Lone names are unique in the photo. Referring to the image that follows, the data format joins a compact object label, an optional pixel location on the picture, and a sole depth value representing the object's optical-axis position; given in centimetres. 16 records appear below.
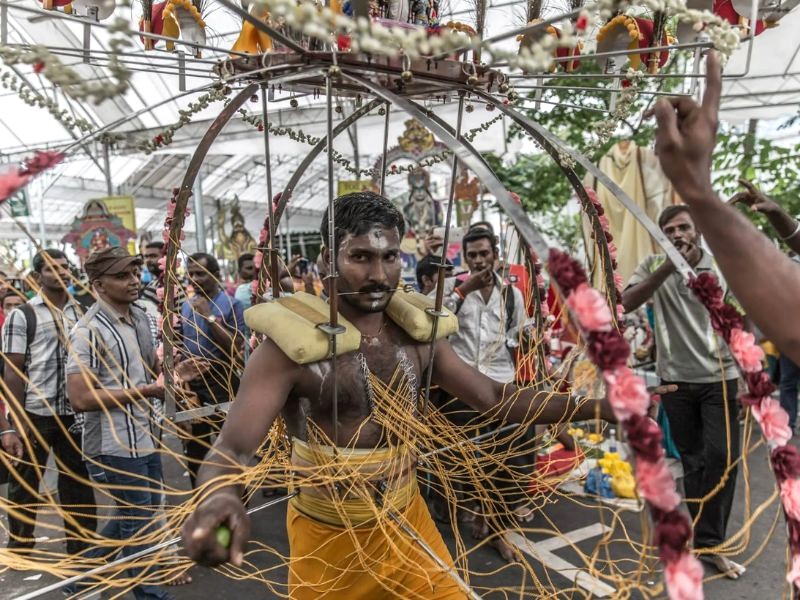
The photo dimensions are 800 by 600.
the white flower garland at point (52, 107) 173
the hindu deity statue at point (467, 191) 872
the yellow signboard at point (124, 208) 972
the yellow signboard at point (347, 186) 836
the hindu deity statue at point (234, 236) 1466
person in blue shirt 388
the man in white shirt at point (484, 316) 377
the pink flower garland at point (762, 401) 116
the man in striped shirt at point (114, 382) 278
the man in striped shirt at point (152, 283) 454
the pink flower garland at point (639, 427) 92
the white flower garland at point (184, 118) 185
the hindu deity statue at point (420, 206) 943
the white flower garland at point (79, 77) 110
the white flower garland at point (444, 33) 100
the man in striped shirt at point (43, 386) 327
